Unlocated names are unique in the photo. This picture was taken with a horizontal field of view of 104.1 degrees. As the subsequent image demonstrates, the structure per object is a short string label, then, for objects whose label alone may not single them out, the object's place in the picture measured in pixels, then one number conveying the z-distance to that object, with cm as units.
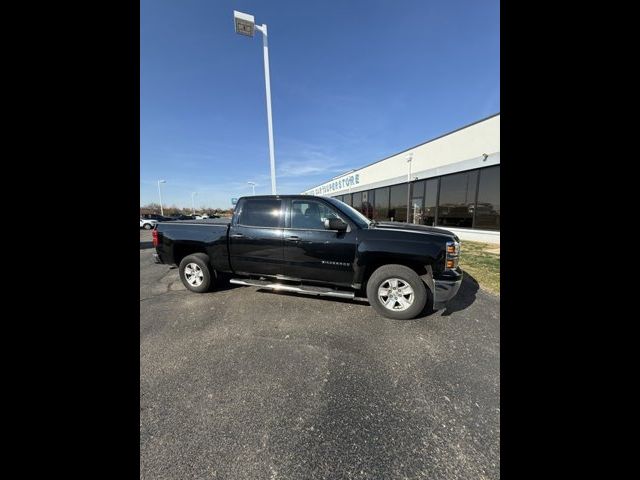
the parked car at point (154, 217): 2858
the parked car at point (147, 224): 2614
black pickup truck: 374
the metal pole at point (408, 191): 1511
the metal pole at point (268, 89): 902
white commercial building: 1110
